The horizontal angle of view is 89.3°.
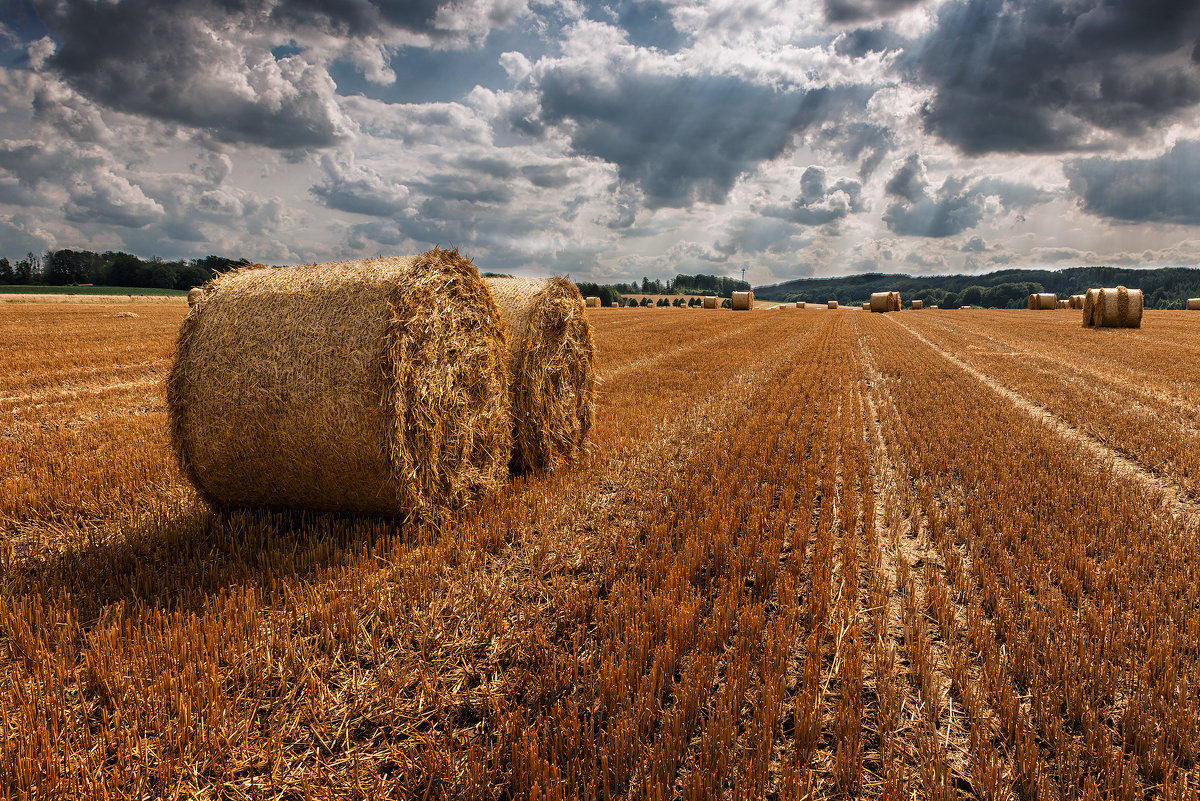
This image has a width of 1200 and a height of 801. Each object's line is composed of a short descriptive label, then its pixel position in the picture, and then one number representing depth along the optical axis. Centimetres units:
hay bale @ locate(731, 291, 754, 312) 6278
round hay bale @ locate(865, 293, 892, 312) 6444
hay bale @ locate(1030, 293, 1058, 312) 6256
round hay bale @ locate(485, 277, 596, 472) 748
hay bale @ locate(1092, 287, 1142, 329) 2984
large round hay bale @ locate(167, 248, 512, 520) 508
